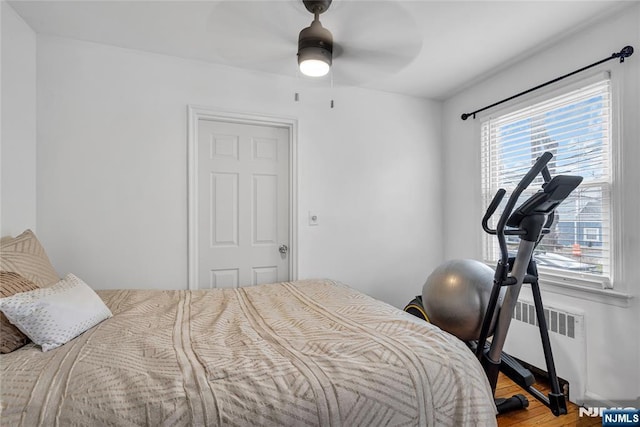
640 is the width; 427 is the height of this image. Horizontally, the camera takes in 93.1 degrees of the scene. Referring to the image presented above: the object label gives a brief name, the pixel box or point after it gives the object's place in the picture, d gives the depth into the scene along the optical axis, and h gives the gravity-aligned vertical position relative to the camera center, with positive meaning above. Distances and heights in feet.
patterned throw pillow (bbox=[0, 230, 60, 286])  5.03 -0.76
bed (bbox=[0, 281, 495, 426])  3.14 -1.89
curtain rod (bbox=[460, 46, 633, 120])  6.09 +3.28
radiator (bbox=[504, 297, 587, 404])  6.70 -3.06
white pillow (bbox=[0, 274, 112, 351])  4.09 -1.40
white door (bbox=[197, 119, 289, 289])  8.53 +0.33
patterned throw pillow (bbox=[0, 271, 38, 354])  4.02 -1.42
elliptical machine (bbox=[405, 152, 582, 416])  5.11 -1.13
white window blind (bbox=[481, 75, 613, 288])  6.57 +1.15
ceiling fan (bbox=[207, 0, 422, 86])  5.53 +4.06
